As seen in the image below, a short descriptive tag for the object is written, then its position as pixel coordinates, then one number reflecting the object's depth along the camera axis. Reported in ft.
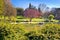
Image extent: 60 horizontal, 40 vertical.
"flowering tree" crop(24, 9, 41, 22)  66.82
